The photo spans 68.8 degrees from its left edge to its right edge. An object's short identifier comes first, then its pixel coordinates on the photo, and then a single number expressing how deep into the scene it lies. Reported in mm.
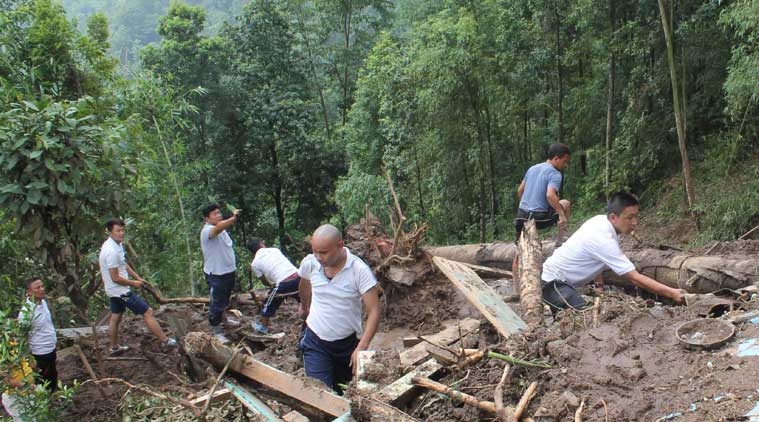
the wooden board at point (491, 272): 7848
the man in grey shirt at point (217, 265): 6855
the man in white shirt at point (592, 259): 4105
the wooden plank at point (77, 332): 6617
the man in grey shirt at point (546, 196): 5993
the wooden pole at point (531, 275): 4602
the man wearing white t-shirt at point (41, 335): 5336
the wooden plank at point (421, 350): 3941
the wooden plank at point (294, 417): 3857
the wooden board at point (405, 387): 3225
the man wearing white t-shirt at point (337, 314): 3941
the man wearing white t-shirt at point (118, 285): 6211
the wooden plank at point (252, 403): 3355
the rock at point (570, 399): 2873
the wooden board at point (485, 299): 3994
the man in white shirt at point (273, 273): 7094
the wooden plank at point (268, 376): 3230
